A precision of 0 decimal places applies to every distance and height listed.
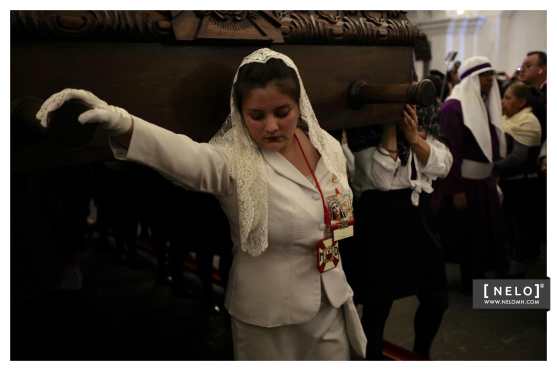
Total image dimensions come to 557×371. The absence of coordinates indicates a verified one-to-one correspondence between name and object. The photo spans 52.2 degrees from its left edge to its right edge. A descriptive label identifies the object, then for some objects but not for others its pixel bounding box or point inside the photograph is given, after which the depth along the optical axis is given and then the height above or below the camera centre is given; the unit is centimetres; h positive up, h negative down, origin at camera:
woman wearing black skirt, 168 -5
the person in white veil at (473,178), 236 +9
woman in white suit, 110 -2
